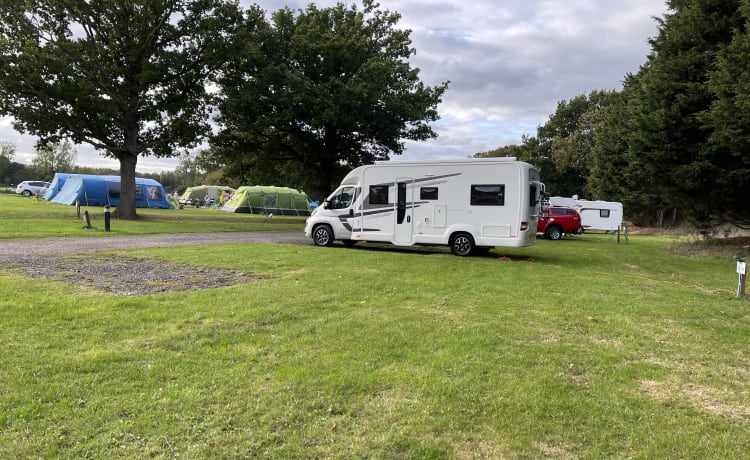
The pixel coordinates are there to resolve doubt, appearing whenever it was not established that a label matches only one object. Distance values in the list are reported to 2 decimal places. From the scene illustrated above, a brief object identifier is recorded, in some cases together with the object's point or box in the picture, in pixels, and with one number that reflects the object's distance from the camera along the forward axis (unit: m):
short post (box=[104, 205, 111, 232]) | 16.53
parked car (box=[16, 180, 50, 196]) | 44.83
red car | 23.06
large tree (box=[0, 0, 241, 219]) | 19.62
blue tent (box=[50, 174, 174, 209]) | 32.03
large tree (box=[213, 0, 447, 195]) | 22.94
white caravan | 29.58
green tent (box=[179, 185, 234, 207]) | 53.47
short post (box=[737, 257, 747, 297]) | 7.69
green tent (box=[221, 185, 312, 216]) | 37.34
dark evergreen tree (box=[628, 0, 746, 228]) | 15.91
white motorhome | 12.23
